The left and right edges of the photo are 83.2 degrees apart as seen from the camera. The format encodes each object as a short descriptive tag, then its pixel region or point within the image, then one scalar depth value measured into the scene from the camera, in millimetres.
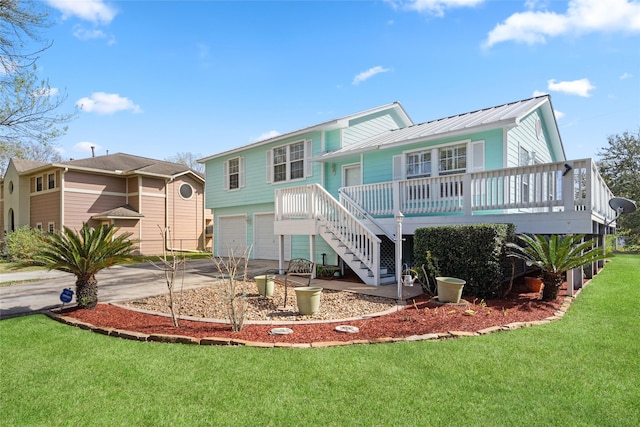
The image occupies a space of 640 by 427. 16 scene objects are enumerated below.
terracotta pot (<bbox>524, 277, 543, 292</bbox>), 7711
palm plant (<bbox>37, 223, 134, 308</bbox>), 6348
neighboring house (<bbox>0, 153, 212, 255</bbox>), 20250
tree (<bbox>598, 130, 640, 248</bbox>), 25547
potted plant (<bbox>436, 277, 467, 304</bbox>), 6316
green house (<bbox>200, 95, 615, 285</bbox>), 8125
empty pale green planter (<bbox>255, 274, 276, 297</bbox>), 7488
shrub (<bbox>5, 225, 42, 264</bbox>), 17453
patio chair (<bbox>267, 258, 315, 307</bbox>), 8738
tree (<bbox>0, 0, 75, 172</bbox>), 11086
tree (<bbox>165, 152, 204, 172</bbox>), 47962
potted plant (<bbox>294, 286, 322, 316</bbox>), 6062
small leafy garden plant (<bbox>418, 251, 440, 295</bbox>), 7375
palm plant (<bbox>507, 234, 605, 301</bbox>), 6508
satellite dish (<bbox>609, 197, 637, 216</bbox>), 9495
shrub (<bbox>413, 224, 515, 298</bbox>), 6852
